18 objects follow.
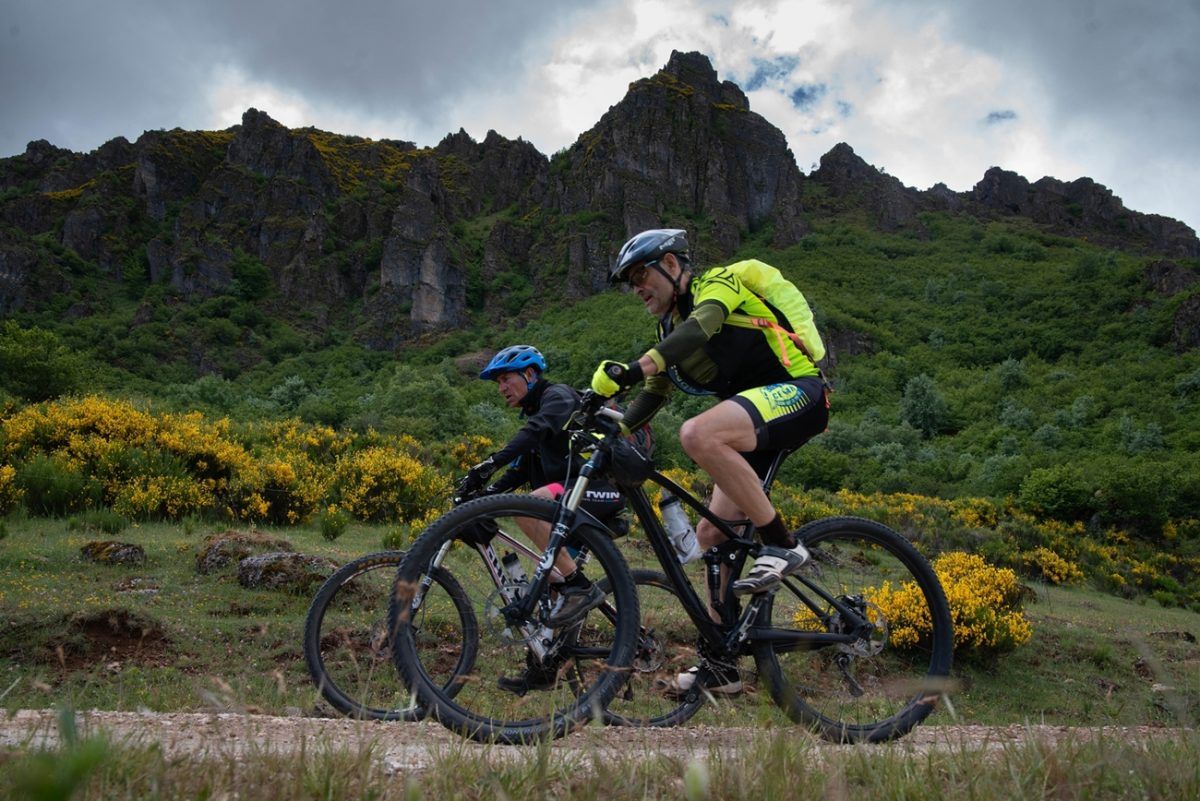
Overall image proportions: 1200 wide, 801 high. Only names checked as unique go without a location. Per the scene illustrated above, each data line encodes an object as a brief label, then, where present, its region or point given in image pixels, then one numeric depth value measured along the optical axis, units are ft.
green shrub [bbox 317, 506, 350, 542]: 38.14
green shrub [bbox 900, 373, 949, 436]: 168.96
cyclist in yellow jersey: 12.23
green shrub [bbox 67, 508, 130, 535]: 33.35
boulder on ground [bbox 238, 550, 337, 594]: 26.91
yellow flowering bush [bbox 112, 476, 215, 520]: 36.19
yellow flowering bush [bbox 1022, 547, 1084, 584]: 63.62
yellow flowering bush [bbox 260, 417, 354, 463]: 53.11
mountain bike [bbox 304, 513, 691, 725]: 12.59
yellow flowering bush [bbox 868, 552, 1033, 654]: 18.38
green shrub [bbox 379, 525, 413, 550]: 34.56
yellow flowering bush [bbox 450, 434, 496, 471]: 62.08
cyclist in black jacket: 11.76
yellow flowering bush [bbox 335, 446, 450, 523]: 44.01
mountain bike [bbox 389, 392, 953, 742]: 10.47
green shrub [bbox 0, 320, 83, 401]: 65.26
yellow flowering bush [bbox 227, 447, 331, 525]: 39.55
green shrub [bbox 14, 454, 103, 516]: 34.86
